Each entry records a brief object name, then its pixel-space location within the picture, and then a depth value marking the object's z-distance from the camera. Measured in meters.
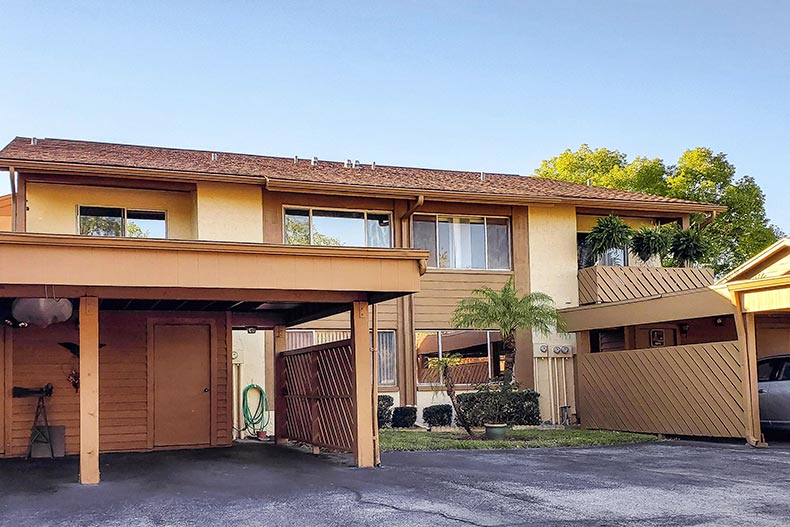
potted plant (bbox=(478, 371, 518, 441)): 16.97
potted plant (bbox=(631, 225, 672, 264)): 20.19
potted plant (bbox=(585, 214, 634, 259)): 19.86
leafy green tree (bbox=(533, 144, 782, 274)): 31.62
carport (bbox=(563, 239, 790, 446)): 14.23
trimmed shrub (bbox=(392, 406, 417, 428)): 18.08
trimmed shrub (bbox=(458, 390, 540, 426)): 17.89
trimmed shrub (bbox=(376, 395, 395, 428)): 17.91
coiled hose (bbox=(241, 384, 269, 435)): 17.31
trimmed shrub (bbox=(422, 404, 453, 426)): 18.31
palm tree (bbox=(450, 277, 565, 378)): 17.00
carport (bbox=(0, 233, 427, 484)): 9.52
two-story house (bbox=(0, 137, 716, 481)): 9.88
